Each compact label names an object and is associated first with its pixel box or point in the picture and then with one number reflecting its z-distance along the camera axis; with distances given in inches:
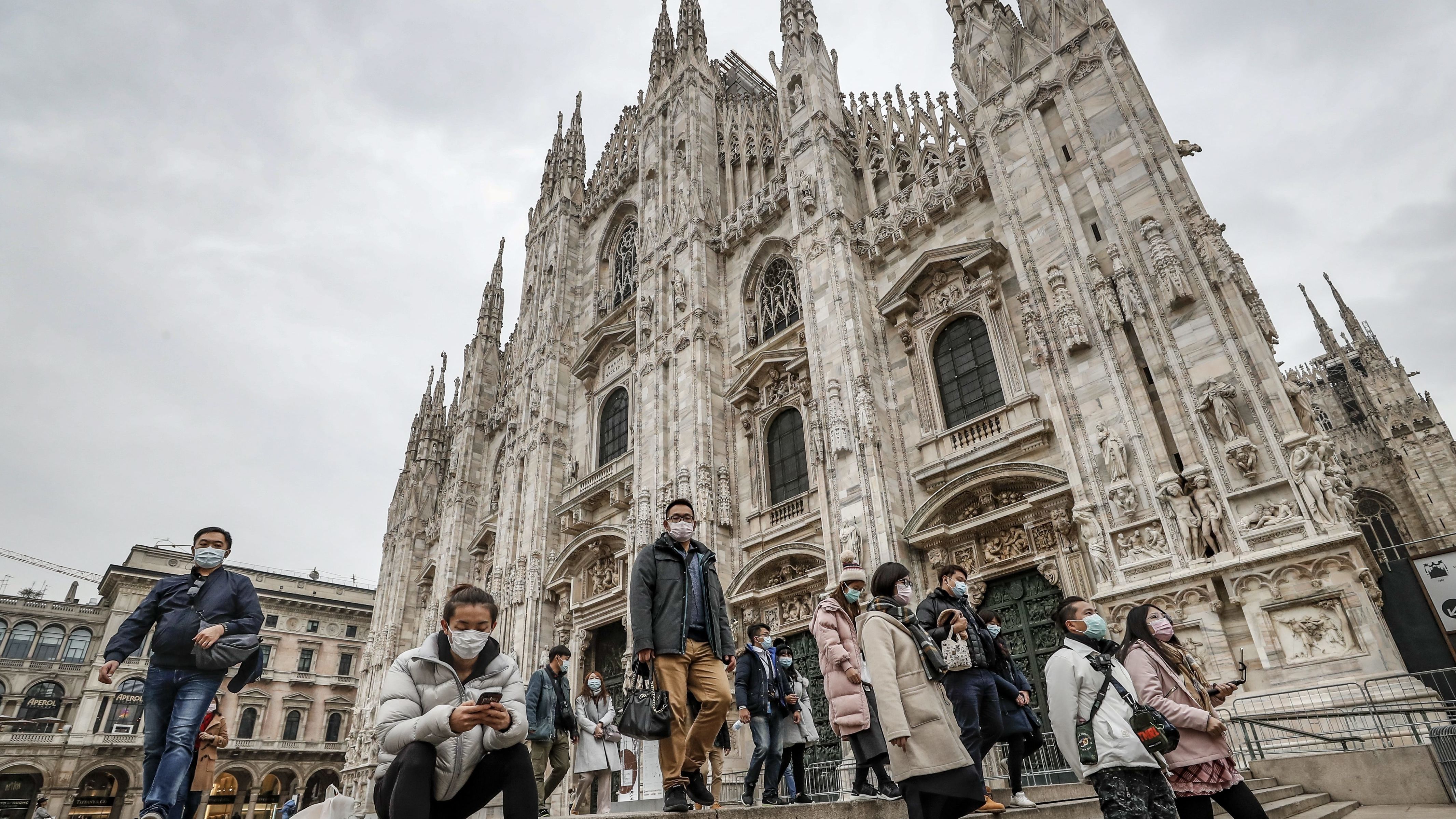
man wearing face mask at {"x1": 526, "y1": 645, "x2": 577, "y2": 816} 288.5
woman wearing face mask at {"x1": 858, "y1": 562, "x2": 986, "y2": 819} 137.1
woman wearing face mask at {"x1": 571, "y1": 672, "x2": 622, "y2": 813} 317.7
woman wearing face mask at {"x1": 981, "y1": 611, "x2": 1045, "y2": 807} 223.8
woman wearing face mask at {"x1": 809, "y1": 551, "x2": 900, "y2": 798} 155.3
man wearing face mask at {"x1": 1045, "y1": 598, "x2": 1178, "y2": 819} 138.3
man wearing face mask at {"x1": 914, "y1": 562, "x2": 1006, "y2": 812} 196.9
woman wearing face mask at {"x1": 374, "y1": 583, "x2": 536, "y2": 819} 114.0
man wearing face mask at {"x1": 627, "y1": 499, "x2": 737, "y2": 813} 191.8
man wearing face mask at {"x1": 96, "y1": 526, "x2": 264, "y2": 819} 168.9
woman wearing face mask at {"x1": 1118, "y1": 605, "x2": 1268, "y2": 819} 150.4
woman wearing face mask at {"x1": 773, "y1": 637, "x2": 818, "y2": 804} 284.2
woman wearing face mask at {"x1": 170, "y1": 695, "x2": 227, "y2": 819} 177.6
